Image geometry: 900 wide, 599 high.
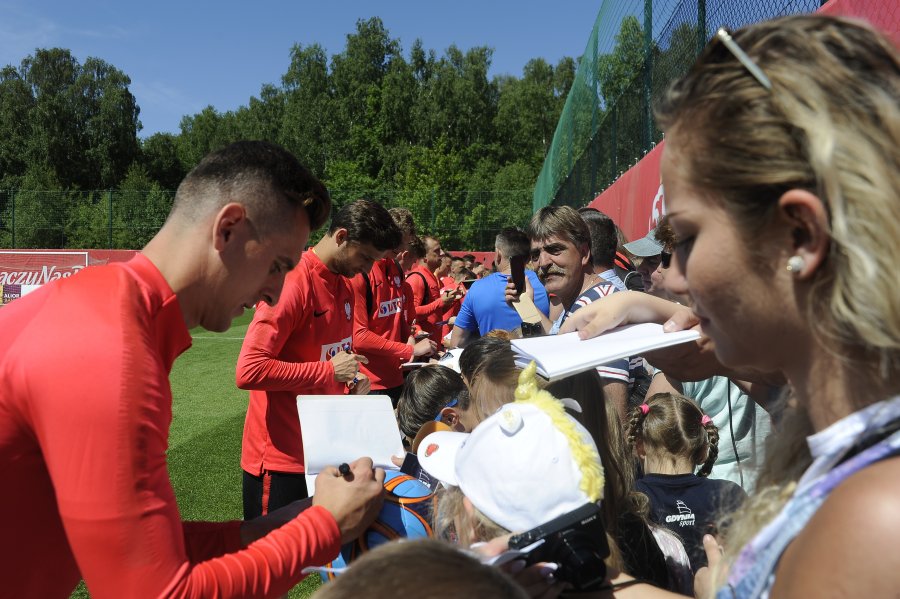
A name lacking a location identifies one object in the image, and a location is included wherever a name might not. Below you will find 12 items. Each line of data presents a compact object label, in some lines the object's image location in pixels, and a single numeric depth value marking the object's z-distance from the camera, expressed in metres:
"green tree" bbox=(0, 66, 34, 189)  63.47
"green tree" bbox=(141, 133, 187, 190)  69.12
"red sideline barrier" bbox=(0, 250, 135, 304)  24.09
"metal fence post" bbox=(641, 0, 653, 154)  7.68
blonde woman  0.82
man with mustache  4.33
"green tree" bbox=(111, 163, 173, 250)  33.69
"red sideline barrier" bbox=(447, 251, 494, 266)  28.48
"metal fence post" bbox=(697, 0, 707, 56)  5.41
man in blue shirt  5.92
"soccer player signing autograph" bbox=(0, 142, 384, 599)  1.35
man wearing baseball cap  4.37
